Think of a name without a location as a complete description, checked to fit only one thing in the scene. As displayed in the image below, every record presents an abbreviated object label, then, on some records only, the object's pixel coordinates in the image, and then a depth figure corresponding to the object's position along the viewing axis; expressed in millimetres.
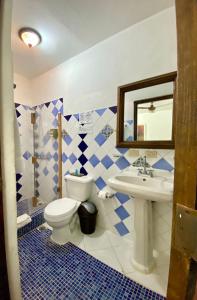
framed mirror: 1396
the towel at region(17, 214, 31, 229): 1671
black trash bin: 1783
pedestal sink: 1290
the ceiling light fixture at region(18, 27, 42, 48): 1546
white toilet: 1580
